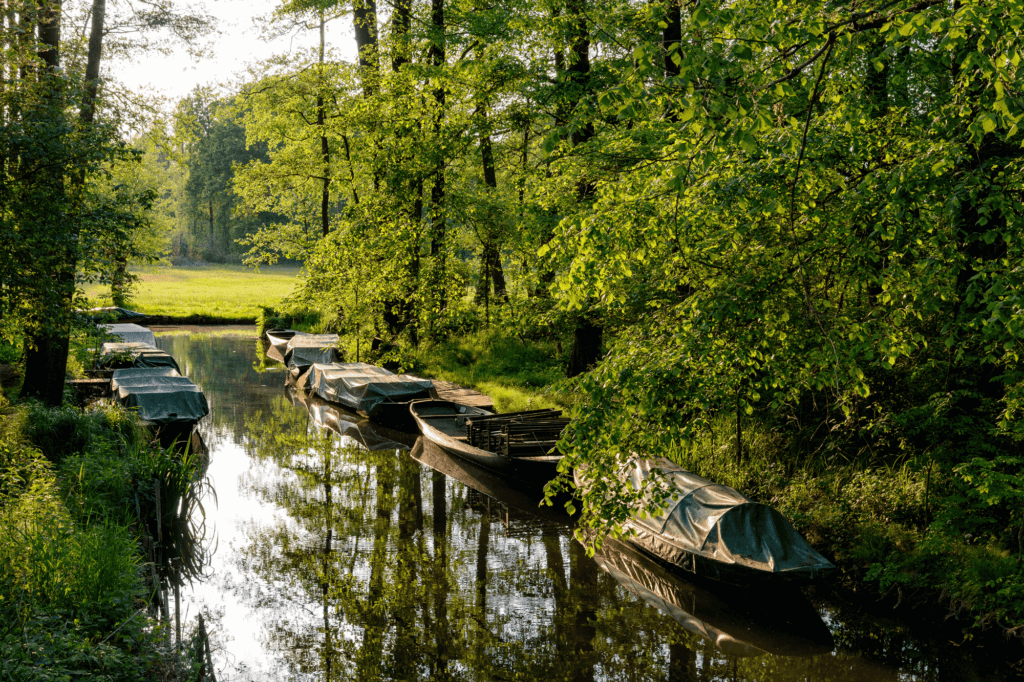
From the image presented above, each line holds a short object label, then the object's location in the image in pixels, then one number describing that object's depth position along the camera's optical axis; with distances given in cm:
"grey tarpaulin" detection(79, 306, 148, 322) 3816
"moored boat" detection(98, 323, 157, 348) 2645
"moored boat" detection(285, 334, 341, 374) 2686
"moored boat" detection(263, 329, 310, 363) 3150
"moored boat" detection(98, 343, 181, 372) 2025
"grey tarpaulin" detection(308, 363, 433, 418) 2011
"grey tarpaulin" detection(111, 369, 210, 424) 1614
